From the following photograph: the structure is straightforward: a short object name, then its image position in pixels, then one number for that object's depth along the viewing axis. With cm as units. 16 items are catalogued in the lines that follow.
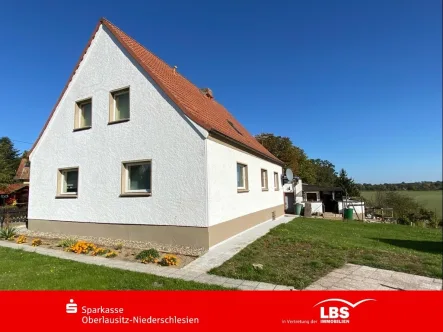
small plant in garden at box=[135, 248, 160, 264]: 697
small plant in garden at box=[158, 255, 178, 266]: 666
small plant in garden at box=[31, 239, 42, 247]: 926
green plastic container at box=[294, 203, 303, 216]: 2189
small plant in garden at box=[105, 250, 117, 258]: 757
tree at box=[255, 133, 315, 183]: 4247
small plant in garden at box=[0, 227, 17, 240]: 1048
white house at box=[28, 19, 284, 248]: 841
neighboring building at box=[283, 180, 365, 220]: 2498
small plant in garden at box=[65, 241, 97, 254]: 812
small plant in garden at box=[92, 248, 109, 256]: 780
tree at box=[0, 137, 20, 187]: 2475
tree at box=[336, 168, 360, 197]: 3534
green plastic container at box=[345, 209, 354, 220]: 2278
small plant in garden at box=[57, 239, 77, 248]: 878
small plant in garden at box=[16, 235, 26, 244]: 975
